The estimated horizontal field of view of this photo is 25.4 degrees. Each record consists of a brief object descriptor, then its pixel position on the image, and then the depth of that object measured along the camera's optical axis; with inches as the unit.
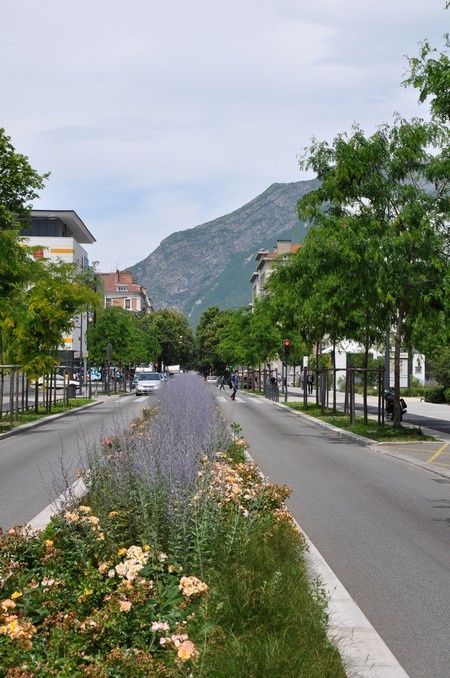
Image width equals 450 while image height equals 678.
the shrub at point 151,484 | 270.1
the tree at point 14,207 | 1136.2
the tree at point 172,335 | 6988.2
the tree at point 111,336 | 3176.7
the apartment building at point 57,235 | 3870.6
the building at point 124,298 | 7623.0
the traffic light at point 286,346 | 2001.7
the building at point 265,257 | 5634.8
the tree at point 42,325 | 1533.0
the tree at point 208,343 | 7042.3
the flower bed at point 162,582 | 181.0
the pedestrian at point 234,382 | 2342.4
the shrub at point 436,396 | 2247.8
